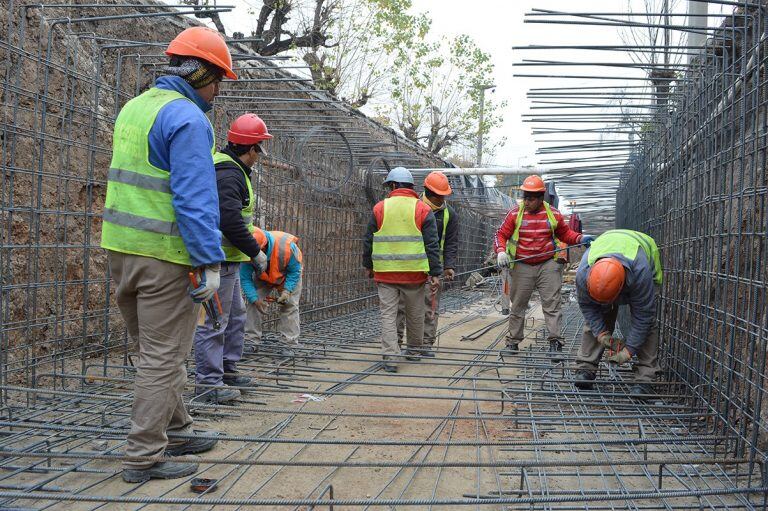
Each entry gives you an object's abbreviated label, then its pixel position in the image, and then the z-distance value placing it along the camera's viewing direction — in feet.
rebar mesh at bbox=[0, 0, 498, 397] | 14.20
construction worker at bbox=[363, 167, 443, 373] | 20.52
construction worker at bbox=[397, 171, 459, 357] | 23.95
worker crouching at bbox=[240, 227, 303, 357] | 19.12
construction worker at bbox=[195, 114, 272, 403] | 14.51
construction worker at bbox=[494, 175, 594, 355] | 22.75
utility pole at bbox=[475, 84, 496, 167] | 92.88
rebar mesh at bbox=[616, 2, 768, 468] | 11.01
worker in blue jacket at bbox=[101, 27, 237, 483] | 10.30
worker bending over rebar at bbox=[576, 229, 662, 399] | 15.99
